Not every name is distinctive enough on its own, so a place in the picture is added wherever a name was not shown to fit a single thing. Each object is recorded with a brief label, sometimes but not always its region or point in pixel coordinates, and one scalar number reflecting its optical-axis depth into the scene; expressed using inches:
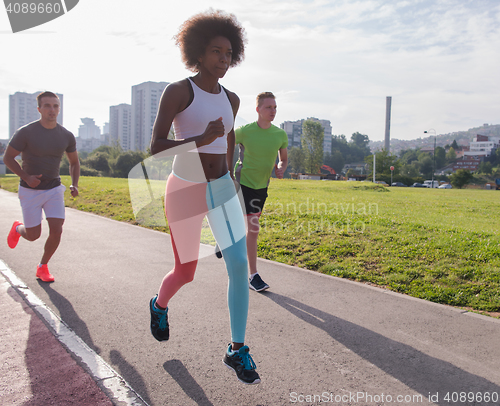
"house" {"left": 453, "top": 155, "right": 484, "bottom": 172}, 5315.0
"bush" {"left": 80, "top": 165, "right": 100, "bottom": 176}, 2283.5
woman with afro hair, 99.0
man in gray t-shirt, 179.2
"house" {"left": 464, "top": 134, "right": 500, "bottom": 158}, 6968.5
